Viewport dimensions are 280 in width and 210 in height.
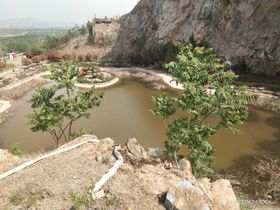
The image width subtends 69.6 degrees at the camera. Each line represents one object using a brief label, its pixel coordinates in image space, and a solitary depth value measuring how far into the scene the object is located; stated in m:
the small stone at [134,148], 8.03
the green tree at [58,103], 11.10
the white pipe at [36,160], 7.58
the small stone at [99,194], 6.37
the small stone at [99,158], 7.68
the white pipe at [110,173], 6.60
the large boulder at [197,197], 6.19
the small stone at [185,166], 7.80
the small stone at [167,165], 7.74
